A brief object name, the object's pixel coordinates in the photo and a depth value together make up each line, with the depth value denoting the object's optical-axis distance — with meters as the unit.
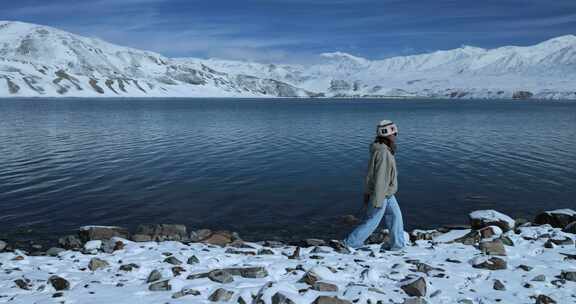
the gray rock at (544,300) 9.09
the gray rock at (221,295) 9.29
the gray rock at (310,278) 10.10
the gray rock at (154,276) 10.34
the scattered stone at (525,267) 11.02
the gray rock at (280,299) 8.98
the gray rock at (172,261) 11.66
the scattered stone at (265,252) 12.84
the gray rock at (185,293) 9.40
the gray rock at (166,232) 15.98
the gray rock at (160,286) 9.79
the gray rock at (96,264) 11.18
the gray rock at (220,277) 10.28
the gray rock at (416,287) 9.57
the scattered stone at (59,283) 9.80
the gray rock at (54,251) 13.22
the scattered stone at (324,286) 9.74
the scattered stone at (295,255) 12.34
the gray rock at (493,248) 12.30
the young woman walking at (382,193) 12.05
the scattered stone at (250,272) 10.70
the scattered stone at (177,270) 10.80
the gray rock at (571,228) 14.52
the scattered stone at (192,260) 11.75
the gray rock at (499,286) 9.88
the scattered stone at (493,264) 11.14
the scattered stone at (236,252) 12.85
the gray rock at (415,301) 8.98
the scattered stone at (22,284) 9.77
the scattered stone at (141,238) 15.24
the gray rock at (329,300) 9.03
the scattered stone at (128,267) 11.02
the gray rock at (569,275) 10.20
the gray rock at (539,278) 10.21
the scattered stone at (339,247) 12.84
